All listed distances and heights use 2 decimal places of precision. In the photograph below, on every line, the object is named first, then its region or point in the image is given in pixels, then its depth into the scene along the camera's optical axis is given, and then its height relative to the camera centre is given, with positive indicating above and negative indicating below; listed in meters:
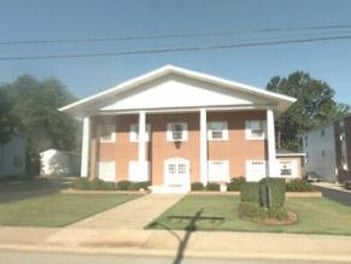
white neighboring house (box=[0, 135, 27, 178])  51.94 +3.17
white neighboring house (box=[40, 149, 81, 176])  72.31 +3.35
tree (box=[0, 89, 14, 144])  45.19 +6.03
